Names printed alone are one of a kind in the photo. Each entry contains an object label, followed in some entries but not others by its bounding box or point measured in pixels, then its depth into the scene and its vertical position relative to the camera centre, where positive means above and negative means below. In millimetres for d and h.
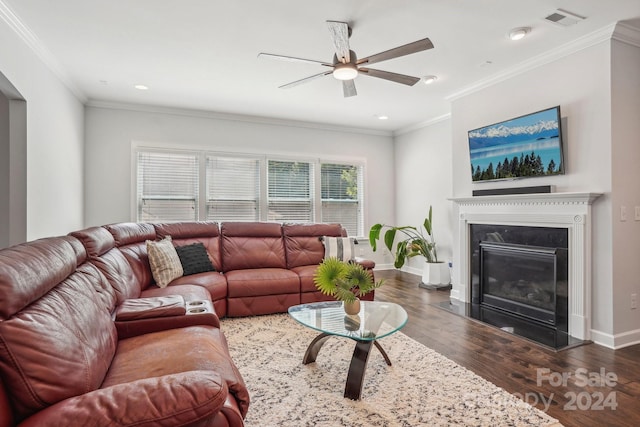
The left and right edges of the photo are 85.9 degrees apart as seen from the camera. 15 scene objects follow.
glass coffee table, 2117 -767
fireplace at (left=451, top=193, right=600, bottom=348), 3094 -542
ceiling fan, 2439 +1181
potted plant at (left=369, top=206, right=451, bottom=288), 5148 -603
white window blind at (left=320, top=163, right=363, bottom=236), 6293 +330
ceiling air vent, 2651 +1533
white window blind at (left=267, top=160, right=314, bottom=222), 5895 +383
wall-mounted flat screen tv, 3301 +683
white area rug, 1886 -1128
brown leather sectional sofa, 1022 -559
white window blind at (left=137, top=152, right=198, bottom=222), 5129 +416
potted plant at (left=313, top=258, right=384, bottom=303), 2375 -466
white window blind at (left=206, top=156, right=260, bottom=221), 5500 +405
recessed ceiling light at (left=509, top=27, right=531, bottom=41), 2907 +1537
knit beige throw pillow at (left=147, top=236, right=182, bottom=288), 3334 -494
